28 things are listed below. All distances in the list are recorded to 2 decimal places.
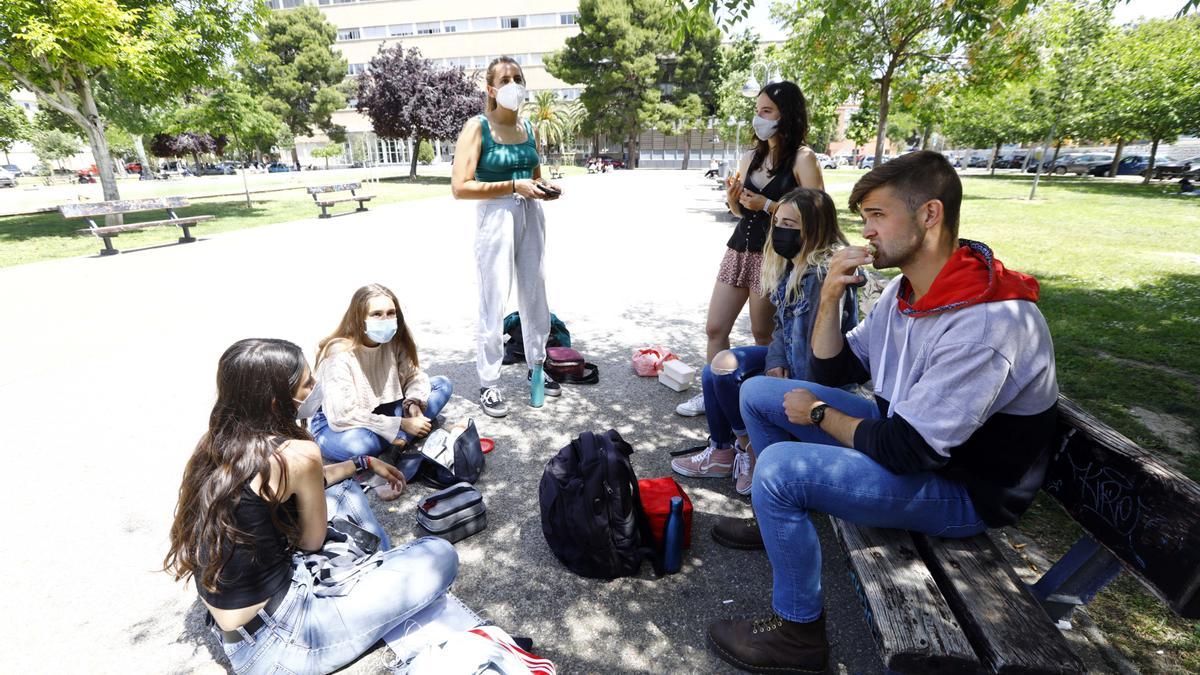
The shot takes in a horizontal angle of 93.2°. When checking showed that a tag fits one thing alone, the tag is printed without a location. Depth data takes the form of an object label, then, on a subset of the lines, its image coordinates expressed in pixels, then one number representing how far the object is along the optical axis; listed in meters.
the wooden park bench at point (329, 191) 15.52
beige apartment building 62.97
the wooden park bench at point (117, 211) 10.48
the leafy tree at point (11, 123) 31.07
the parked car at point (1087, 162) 35.09
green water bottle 4.39
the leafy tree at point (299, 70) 47.56
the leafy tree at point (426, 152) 54.45
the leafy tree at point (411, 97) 30.72
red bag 2.76
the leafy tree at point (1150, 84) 21.83
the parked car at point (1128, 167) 34.00
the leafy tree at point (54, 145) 51.81
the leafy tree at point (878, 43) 10.53
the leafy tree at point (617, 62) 48.44
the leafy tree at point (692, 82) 53.03
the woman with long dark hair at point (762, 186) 3.70
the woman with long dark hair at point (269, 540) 1.85
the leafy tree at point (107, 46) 10.96
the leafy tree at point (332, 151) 54.16
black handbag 3.37
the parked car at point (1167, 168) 30.12
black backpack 2.58
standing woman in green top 3.93
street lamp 17.03
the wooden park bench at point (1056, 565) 1.54
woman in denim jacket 3.01
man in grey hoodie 1.74
